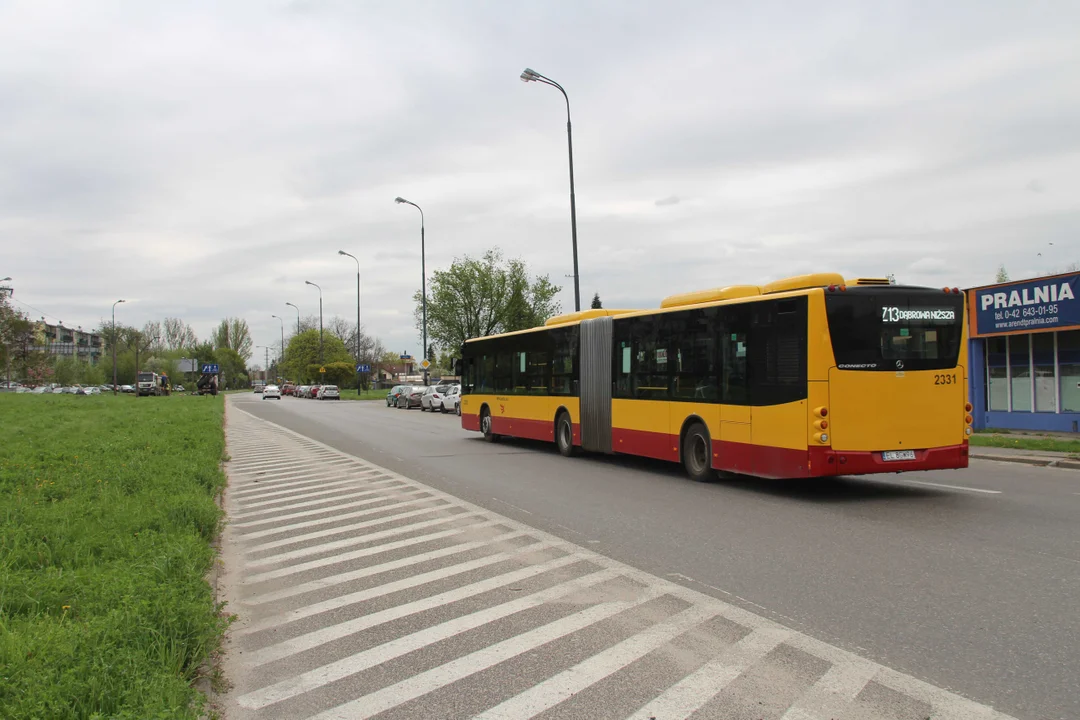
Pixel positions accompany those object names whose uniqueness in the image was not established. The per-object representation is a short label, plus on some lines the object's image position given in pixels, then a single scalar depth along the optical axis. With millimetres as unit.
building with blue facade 18734
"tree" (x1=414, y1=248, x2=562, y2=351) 59031
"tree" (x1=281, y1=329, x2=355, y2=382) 108625
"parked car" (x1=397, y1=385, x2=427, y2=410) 47312
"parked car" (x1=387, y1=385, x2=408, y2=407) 49656
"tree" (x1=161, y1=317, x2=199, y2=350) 132625
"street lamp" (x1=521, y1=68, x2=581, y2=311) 23328
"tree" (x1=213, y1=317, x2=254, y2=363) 141375
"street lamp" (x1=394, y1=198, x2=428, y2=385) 46531
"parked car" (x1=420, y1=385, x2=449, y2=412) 42438
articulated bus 9773
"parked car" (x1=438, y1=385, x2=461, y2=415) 40566
